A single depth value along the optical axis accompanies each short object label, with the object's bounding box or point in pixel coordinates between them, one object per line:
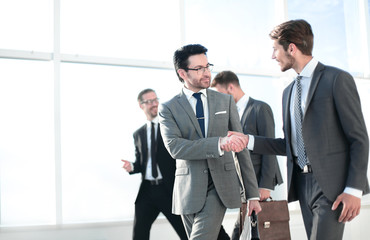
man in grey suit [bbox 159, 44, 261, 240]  2.35
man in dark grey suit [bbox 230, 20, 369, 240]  1.90
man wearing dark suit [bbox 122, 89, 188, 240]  3.88
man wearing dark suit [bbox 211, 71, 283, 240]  3.50
